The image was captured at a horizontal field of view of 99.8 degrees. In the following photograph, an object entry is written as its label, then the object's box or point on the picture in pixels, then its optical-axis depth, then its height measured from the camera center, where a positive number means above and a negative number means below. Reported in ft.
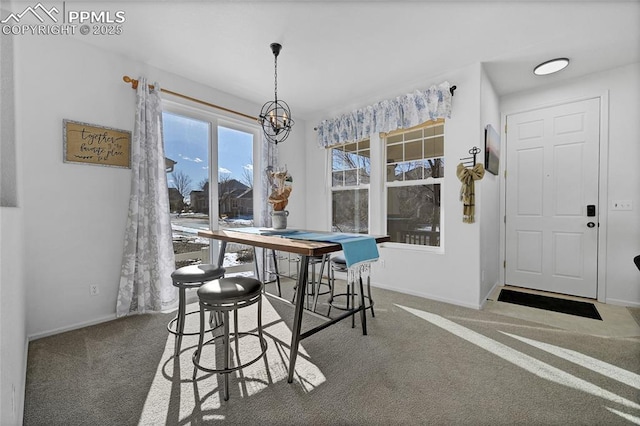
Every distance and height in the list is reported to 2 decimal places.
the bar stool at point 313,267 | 9.09 -2.09
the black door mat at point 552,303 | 9.49 -3.73
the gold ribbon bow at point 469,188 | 9.57 +0.70
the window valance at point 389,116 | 10.29 +4.02
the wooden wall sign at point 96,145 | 8.16 +2.09
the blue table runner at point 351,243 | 6.05 -0.82
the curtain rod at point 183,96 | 9.12 +4.42
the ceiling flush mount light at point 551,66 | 9.42 +5.06
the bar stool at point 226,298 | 5.21 -1.75
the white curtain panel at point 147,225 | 9.04 -0.55
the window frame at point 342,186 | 12.99 +1.12
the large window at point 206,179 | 10.74 +1.31
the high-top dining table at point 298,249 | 5.49 -0.85
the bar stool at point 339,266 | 8.79 -1.96
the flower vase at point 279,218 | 8.85 -0.32
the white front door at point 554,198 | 10.75 +0.35
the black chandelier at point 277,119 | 8.49 +2.84
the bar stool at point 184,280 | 6.54 -1.74
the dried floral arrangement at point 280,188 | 8.46 +0.65
